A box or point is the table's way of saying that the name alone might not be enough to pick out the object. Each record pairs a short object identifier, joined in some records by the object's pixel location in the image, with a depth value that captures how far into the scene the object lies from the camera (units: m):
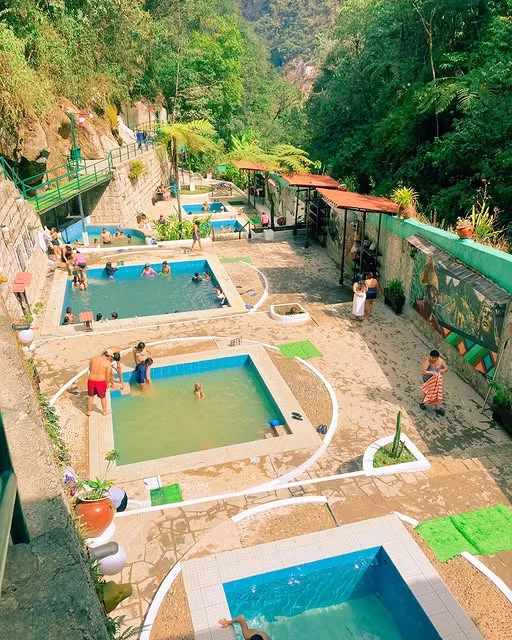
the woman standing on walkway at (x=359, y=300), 15.35
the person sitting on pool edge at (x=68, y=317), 16.11
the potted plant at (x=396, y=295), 15.93
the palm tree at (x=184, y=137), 25.35
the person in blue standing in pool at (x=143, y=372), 12.61
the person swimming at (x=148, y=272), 21.00
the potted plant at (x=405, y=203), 15.41
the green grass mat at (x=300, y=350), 13.94
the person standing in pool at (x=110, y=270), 20.52
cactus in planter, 9.46
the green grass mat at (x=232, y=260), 21.86
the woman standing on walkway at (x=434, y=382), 11.02
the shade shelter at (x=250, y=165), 25.81
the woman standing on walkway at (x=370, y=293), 15.67
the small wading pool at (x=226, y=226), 27.19
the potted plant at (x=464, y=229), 12.58
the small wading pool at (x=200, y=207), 34.47
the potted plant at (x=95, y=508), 7.38
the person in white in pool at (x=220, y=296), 17.81
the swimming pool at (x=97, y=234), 25.74
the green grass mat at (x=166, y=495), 8.87
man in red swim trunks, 11.12
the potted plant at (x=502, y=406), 10.53
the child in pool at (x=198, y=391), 12.59
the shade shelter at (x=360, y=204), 15.62
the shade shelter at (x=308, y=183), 20.35
